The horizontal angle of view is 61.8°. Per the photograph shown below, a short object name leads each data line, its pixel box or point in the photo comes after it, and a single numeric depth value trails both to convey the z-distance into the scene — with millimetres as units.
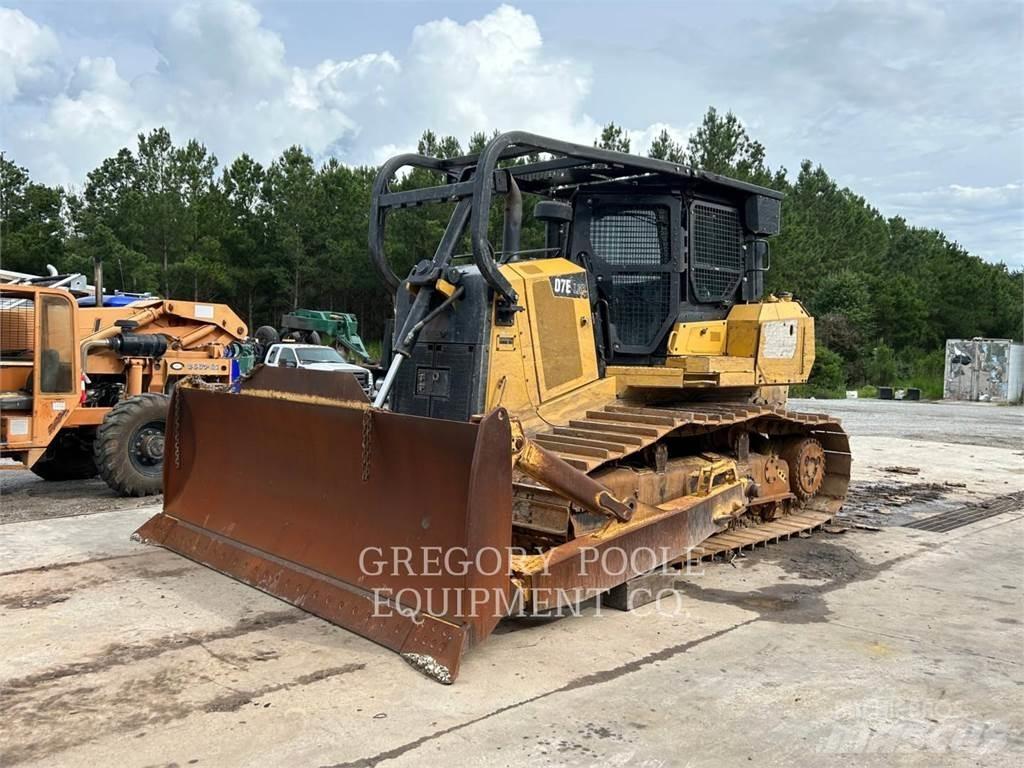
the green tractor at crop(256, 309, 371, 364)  26641
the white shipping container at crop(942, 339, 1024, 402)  27609
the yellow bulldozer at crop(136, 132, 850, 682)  4336
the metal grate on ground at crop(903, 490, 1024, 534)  8031
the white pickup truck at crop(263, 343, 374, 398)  19281
